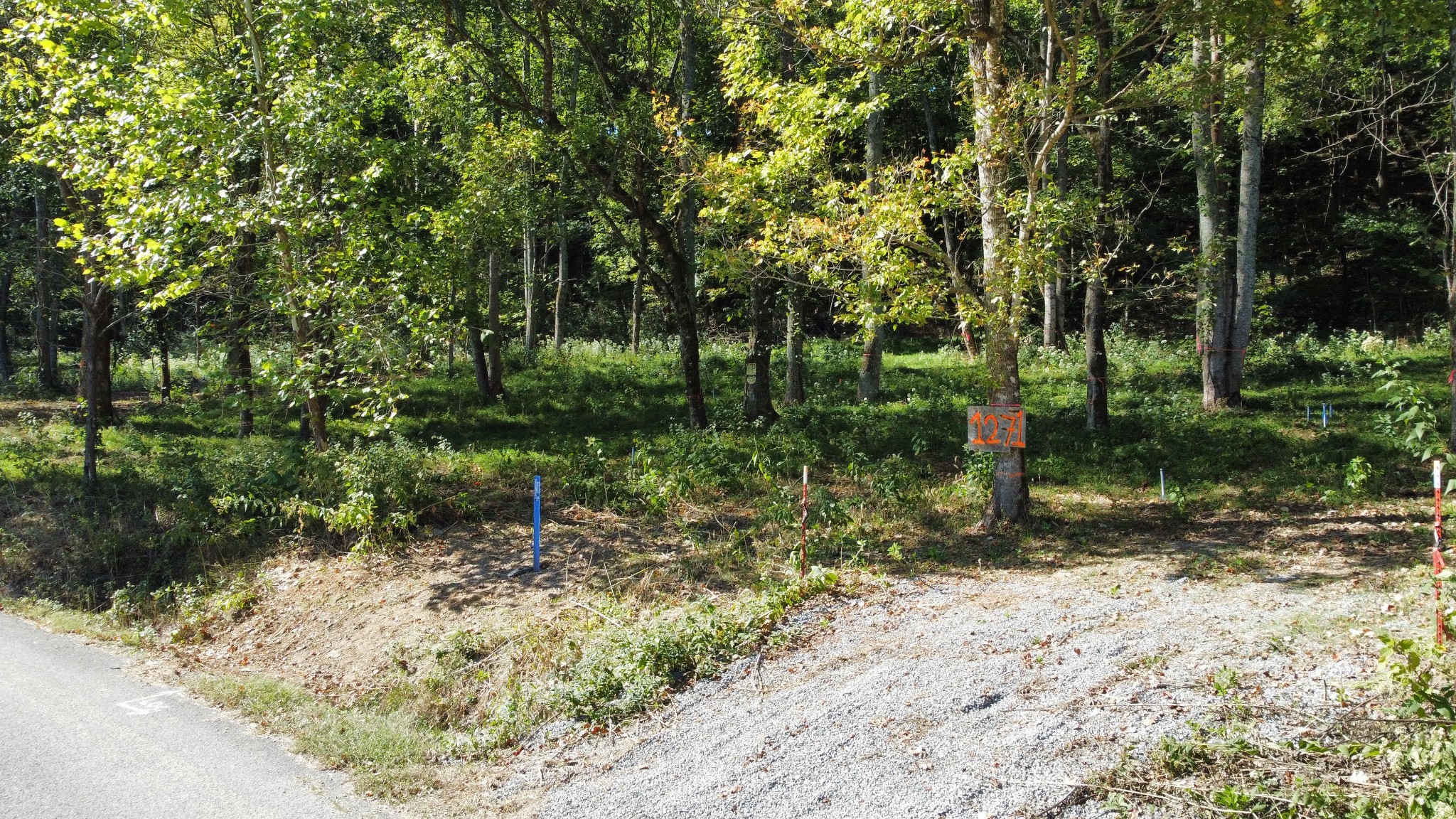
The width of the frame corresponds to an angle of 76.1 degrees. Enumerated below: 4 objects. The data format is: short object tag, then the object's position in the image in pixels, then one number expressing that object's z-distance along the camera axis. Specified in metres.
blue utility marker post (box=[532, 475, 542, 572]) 10.20
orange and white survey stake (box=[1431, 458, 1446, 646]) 5.44
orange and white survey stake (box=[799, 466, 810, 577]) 9.31
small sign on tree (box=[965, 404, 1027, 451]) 10.16
